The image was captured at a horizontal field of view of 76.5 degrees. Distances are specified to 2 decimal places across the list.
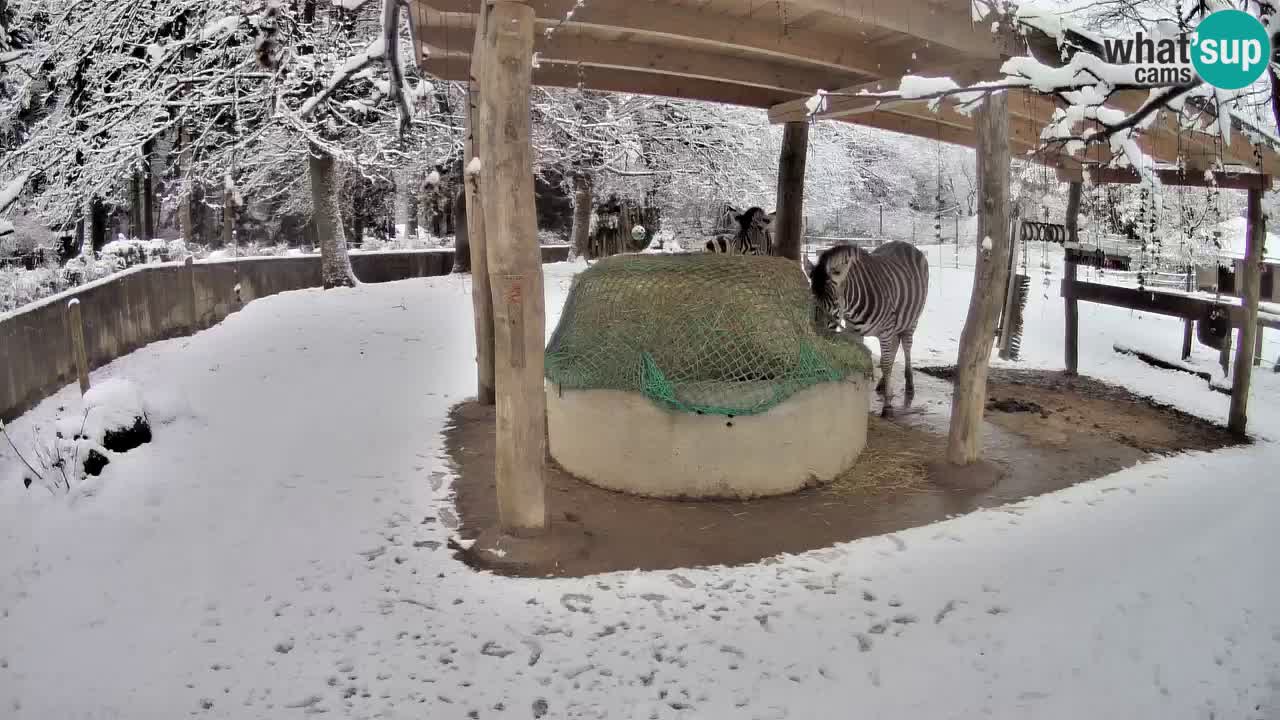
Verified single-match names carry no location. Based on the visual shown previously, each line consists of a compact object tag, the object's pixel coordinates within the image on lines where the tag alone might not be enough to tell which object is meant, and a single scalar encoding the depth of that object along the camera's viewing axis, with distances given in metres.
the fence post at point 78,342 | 7.10
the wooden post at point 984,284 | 5.25
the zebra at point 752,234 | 8.73
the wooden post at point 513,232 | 4.03
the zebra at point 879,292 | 6.71
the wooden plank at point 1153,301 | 7.17
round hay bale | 5.05
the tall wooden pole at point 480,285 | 6.77
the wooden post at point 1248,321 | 6.72
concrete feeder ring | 5.04
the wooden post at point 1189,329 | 9.71
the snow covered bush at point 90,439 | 5.32
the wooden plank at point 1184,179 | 6.79
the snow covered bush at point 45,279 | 10.10
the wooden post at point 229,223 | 13.08
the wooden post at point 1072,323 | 9.21
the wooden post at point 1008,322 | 9.96
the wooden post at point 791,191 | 8.68
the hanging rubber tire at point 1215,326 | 7.05
